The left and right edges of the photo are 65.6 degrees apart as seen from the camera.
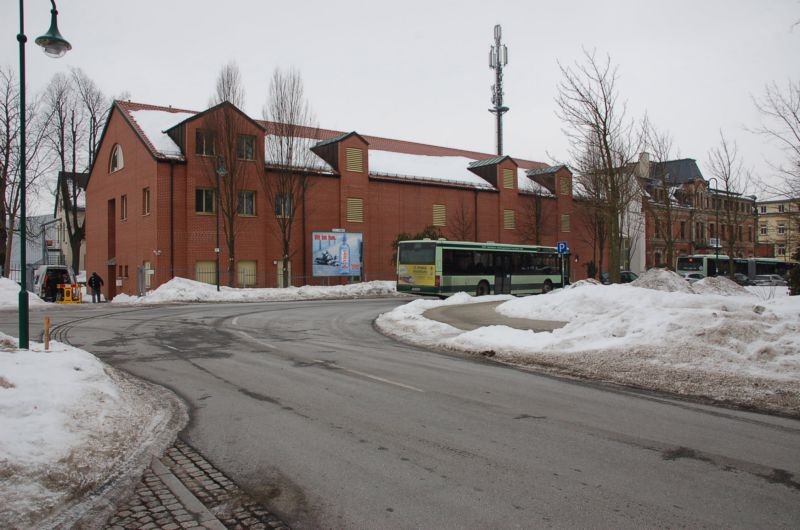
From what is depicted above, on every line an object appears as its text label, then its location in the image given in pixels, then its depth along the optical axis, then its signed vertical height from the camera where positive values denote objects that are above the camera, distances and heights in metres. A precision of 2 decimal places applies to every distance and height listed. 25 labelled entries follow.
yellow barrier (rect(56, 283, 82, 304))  33.53 -1.83
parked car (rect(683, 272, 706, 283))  55.00 -1.67
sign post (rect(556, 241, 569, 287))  32.16 +0.49
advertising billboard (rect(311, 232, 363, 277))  40.88 +0.41
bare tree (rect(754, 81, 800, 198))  18.55 +2.27
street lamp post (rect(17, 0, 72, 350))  9.86 +2.45
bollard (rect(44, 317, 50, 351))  10.45 -1.29
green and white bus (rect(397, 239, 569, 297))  31.14 -0.53
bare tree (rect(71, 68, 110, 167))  51.12 +12.57
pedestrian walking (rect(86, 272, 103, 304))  36.81 -1.31
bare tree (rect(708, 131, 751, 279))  28.57 +3.02
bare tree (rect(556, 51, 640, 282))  25.03 +4.15
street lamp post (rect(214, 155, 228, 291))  33.09 +4.92
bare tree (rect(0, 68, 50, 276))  37.91 +5.60
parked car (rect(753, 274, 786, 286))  57.36 -2.25
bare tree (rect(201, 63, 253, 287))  36.28 +5.74
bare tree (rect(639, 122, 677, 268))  28.64 +3.94
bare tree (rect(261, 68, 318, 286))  38.56 +6.07
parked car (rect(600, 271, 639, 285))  48.38 -1.51
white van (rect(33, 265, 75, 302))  36.19 -1.07
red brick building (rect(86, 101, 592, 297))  36.22 +4.16
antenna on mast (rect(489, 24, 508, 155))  73.81 +22.13
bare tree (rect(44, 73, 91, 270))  47.69 +9.60
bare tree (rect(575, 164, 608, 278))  28.00 +3.03
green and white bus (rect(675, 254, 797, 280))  54.94 -0.86
